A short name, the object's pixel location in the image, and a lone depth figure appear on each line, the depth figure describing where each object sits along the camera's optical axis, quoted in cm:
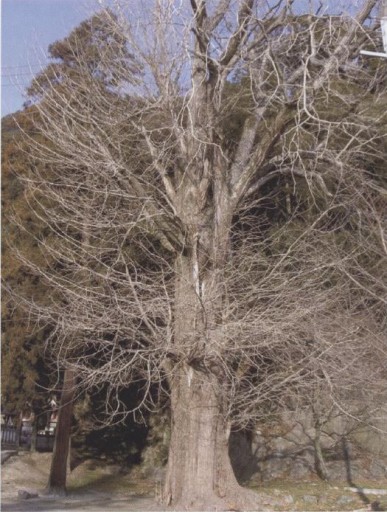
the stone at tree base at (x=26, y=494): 1493
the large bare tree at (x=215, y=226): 1324
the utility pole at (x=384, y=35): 955
